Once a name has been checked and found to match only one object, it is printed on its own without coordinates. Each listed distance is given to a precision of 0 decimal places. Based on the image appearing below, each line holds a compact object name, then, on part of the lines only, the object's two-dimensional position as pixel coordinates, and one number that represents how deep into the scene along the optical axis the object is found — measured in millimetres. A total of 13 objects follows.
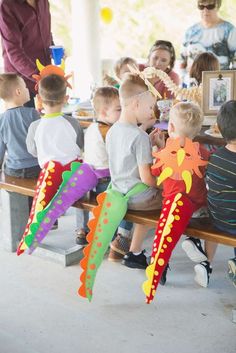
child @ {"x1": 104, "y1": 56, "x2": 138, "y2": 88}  3529
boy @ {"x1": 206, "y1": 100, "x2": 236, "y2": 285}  2213
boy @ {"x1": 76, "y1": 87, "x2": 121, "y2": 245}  2639
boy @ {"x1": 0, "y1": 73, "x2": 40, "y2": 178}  2980
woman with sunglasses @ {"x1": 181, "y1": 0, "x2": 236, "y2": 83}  4008
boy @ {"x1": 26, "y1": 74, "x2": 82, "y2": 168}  2785
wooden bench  2240
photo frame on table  3033
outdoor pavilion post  6074
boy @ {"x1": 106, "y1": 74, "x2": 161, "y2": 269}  2457
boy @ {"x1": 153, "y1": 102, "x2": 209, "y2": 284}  2377
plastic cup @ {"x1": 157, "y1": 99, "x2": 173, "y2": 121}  3178
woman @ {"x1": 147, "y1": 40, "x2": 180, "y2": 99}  3578
